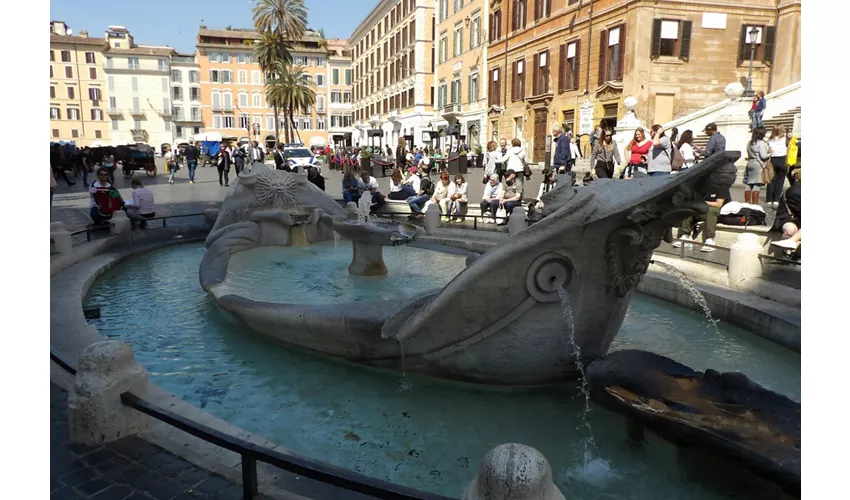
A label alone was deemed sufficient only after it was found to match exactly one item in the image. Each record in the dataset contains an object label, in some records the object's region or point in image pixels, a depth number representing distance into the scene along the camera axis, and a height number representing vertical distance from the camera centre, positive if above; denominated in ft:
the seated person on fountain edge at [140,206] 38.88 -2.54
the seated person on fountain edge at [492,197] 41.81 -2.01
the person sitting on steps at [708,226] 32.00 -3.01
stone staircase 59.62 +5.07
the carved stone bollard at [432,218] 36.35 -3.01
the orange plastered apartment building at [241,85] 263.49 +36.70
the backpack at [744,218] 34.14 -2.74
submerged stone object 10.61 -4.74
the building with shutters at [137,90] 257.34 +33.53
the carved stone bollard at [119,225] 34.53 -3.32
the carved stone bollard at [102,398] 11.93 -4.56
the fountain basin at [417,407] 12.02 -5.92
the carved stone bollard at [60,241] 27.61 -3.41
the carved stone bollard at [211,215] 40.96 -3.24
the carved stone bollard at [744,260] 22.81 -3.40
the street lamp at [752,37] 59.71 +13.66
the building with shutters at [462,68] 138.62 +24.98
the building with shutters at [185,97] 275.75 +32.00
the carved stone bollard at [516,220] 33.88 -2.89
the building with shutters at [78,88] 235.20 +31.56
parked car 109.48 +2.23
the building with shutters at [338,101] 278.26 +31.03
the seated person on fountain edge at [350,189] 46.70 -1.63
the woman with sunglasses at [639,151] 38.92 +1.18
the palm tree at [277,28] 155.33 +36.20
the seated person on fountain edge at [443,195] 43.83 -1.95
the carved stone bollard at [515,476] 7.48 -3.83
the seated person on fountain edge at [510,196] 41.29 -1.90
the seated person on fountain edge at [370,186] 43.83 -1.36
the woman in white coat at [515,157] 46.73 +0.90
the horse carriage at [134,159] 106.79 +1.43
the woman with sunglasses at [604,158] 44.42 +0.81
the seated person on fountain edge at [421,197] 42.67 -2.16
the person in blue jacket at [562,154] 47.09 +1.15
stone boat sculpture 12.53 -3.25
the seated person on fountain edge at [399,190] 46.60 -1.68
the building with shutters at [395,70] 178.81 +32.88
